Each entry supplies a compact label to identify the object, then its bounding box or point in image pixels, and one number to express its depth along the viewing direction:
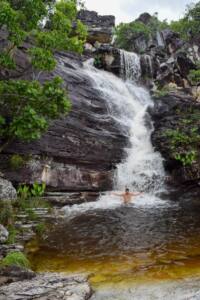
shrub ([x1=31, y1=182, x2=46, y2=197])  16.08
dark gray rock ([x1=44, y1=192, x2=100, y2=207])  18.06
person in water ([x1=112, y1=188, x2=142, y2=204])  18.98
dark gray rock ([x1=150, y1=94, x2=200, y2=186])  21.14
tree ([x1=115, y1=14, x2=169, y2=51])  45.14
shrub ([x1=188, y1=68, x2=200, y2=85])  26.83
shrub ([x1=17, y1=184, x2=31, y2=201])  15.85
